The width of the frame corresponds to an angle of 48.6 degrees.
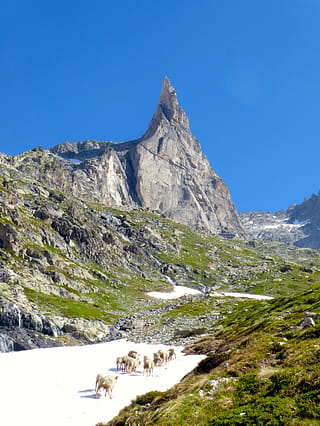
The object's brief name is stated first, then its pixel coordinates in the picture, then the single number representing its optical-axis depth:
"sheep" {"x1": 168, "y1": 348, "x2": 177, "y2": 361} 40.33
